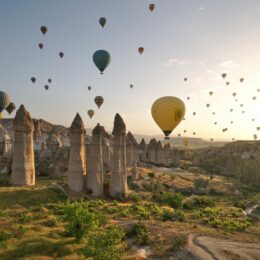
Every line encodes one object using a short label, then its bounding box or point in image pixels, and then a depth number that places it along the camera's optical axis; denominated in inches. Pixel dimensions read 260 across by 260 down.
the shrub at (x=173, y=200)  2080.5
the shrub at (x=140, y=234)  1210.0
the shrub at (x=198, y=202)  2246.6
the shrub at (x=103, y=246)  831.2
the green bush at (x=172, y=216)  1624.0
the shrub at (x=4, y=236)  1041.5
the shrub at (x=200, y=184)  3034.0
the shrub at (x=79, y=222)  1099.3
